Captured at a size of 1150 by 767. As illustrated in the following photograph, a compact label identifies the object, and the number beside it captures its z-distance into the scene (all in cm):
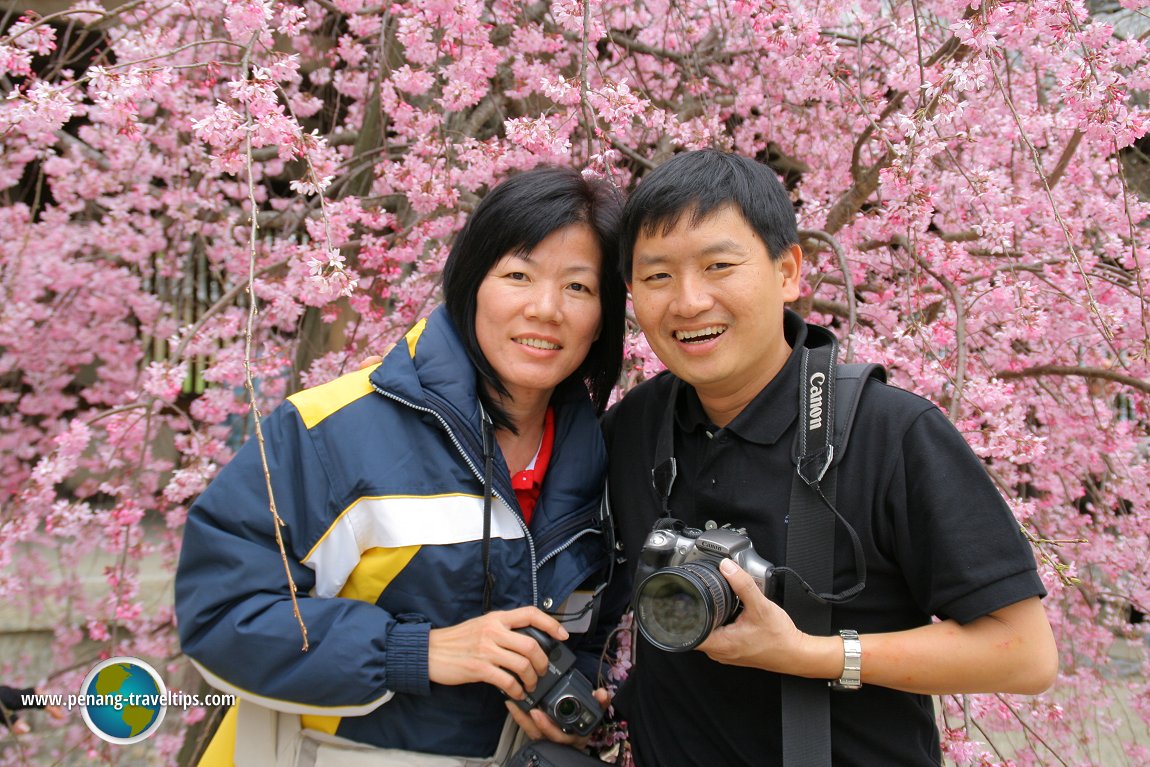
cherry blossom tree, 206
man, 109
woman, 128
